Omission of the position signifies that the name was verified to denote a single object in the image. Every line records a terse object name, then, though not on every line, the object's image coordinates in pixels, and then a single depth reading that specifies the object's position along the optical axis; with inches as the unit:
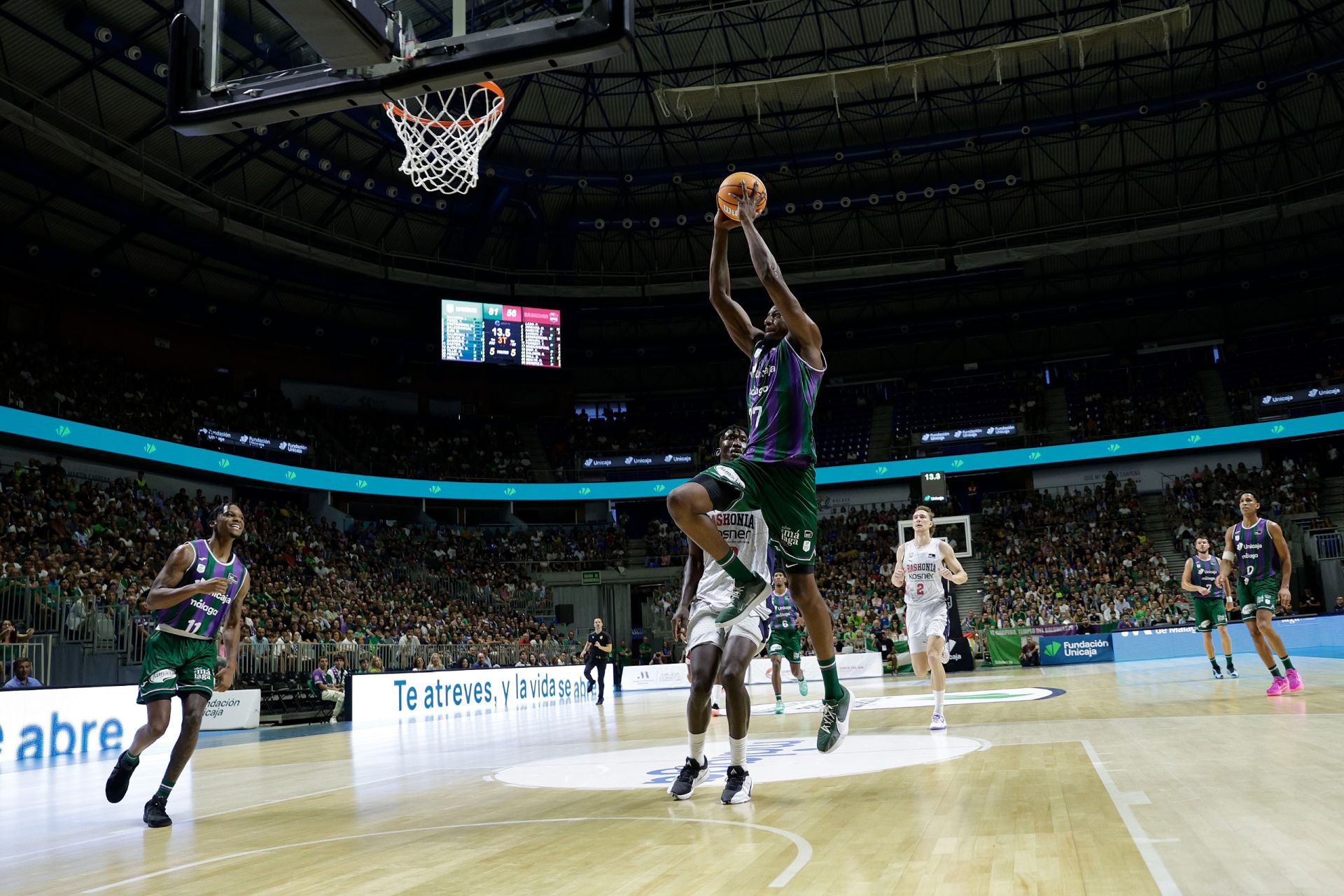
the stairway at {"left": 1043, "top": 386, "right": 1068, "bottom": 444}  1571.1
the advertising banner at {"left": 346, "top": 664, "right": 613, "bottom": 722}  818.8
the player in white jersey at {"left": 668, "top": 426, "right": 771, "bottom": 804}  234.2
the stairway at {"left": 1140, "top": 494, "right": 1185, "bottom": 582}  1380.4
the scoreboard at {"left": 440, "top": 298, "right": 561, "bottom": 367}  1408.7
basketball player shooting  226.7
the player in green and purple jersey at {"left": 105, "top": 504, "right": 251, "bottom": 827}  261.7
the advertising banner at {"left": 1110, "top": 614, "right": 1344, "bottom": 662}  1115.9
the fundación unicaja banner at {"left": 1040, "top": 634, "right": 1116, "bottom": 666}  1157.7
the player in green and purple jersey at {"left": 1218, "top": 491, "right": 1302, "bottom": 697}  455.2
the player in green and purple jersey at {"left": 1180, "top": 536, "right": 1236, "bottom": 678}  610.2
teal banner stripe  1117.1
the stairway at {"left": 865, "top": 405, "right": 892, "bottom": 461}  1654.8
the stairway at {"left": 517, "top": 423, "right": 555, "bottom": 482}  1686.8
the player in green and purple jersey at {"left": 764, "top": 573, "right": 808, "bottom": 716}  510.0
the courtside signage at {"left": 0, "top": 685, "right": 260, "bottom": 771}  522.3
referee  831.1
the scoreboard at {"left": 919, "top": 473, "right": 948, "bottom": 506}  1058.1
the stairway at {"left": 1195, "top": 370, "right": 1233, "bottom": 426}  1523.1
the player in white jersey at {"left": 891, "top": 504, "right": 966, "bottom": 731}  421.7
